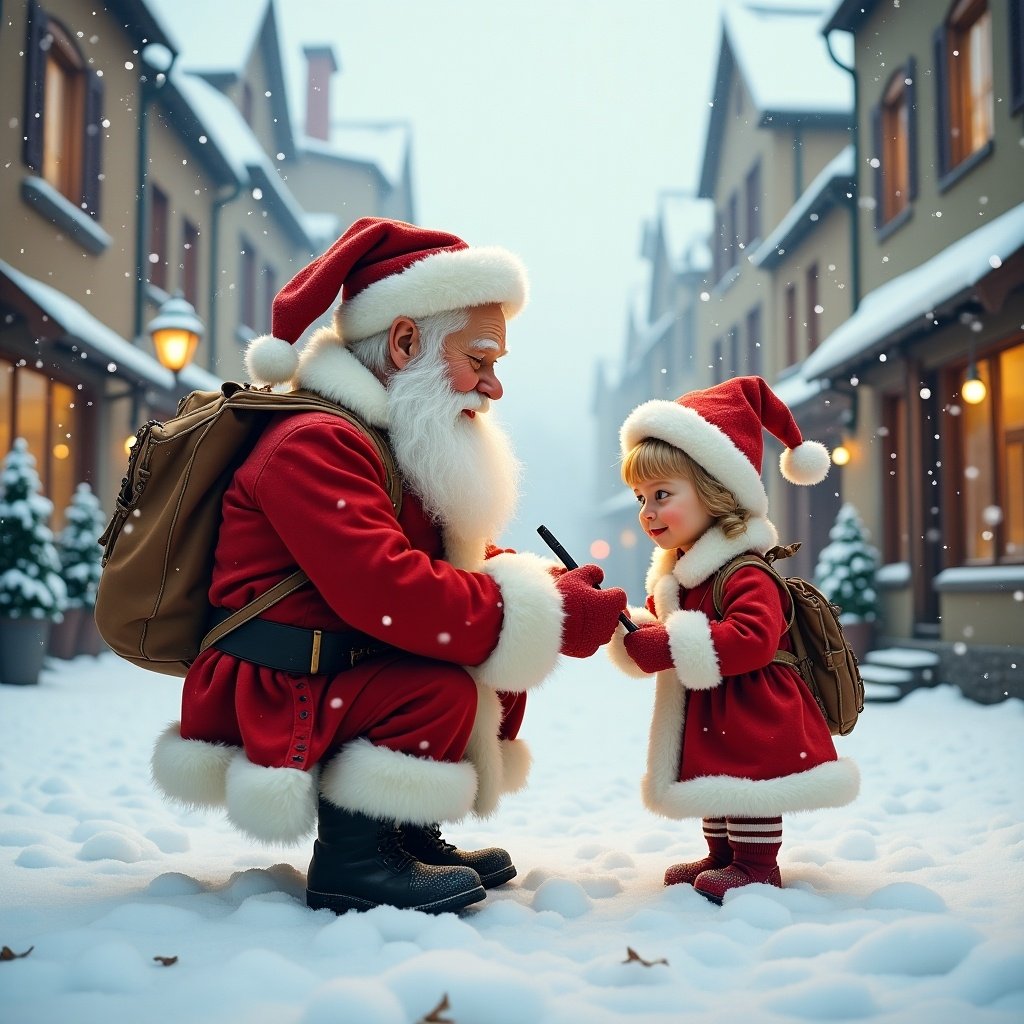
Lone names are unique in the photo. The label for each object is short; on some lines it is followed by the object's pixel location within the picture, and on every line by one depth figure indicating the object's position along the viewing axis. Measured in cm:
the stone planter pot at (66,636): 964
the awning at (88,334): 786
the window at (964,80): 856
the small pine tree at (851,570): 1003
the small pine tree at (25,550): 797
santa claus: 243
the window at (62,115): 896
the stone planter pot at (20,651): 793
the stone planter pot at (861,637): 992
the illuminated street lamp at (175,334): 933
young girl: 271
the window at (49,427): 924
